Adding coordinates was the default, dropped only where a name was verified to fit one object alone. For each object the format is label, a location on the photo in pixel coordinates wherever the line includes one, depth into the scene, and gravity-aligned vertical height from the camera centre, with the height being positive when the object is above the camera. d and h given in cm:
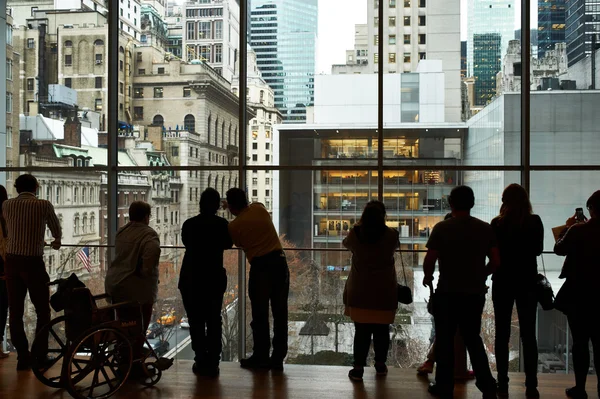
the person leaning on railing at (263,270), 356 -47
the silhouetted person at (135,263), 329 -39
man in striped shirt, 363 -37
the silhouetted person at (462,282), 304 -46
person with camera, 300 -45
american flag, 514 -56
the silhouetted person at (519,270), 311 -40
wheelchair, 303 -85
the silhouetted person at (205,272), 353 -48
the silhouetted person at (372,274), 332 -47
